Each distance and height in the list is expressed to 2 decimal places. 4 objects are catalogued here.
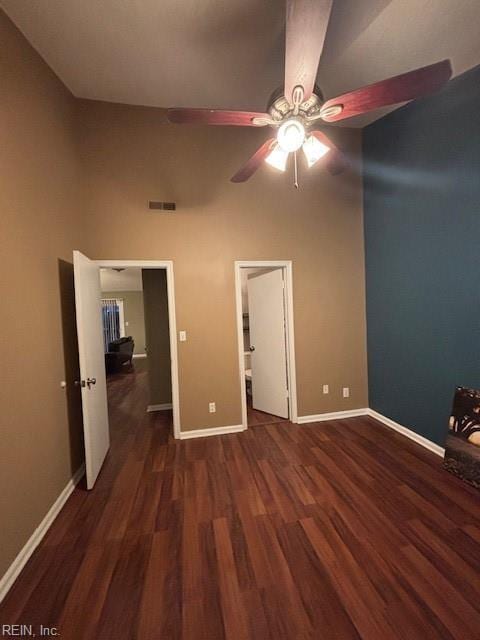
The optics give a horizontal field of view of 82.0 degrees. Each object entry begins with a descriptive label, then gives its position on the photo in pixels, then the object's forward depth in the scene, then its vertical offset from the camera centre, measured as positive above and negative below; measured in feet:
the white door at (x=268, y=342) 11.36 -1.35
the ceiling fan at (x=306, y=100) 3.83 +3.76
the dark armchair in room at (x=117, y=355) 22.36 -3.16
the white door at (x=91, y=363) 7.42 -1.33
